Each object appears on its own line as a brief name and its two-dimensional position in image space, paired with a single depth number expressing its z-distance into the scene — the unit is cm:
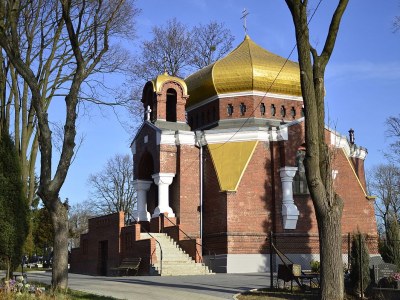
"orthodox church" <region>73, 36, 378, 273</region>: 2128
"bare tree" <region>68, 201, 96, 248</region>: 5962
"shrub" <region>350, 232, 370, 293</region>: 1180
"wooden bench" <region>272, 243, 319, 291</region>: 1238
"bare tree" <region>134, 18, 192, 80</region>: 3105
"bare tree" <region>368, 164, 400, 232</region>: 4568
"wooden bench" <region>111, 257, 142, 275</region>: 2008
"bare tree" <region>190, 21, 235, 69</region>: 3178
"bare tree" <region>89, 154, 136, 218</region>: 4453
